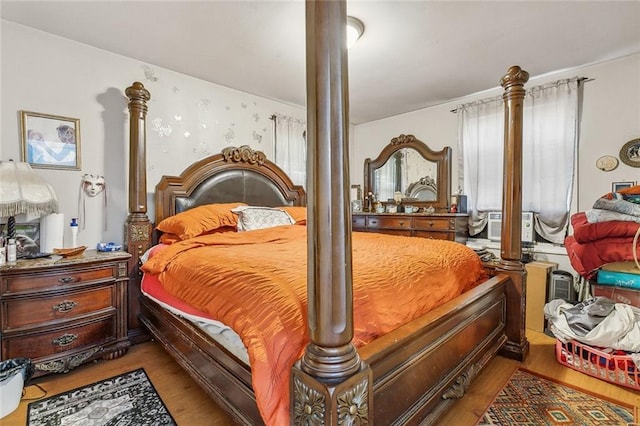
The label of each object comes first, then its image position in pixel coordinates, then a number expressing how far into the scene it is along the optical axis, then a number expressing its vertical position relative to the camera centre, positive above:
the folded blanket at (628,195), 2.18 +0.09
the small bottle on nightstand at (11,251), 1.92 -0.27
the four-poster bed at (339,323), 0.86 -0.50
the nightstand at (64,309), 1.83 -0.66
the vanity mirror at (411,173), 3.93 +0.49
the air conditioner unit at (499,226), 3.14 -0.20
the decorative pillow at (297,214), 3.13 -0.06
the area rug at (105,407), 1.55 -1.08
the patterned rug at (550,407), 1.53 -1.07
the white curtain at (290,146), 3.79 +0.79
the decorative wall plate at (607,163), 2.78 +0.41
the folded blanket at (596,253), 2.07 -0.32
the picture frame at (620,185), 2.70 +0.20
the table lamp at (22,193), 1.83 +0.10
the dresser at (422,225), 3.45 -0.20
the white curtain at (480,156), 3.45 +0.61
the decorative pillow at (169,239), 2.50 -0.25
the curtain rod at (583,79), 2.89 +1.21
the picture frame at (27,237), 2.13 -0.20
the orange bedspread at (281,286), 1.04 -0.37
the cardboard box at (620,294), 2.11 -0.61
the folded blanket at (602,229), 2.05 -0.15
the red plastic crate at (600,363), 1.81 -0.97
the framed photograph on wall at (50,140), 2.23 +0.52
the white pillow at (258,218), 2.72 -0.09
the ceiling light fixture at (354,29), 2.13 +1.29
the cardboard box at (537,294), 2.75 -0.79
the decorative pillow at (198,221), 2.44 -0.11
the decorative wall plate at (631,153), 2.67 +0.48
